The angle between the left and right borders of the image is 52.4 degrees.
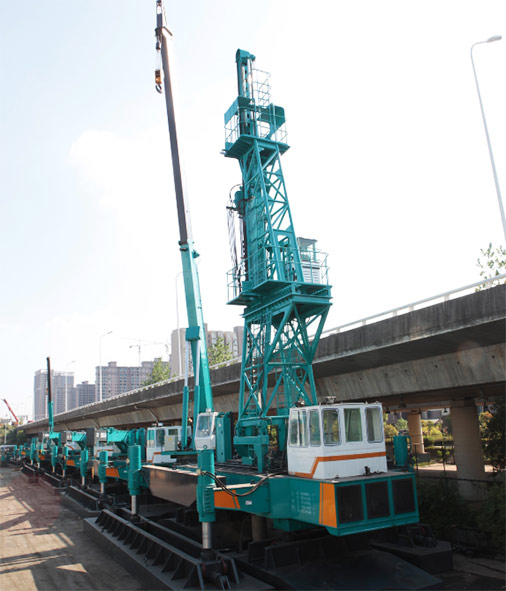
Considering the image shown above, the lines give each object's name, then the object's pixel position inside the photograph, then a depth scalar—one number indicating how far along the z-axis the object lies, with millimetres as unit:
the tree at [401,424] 63541
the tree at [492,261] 27438
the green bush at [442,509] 16031
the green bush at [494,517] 13672
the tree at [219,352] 60450
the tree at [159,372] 72875
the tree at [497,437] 18875
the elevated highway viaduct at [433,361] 13852
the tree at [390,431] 45531
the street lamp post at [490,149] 15266
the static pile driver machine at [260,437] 10930
